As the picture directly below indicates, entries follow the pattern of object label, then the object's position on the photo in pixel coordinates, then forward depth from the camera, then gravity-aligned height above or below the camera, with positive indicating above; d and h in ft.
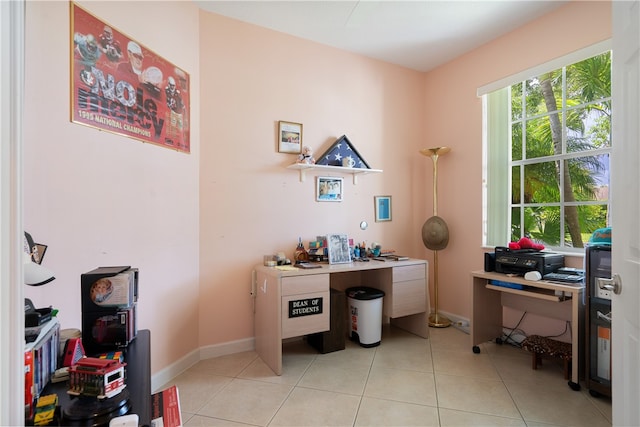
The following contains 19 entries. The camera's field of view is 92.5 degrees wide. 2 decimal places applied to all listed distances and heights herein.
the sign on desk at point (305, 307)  7.59 -2.42
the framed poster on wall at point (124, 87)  5.44 +2.59
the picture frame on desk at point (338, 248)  8.99 -1.12
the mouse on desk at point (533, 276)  7.51 -1.63
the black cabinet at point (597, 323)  6.24 -2.37
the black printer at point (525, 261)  7.73 -1.34
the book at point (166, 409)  3.28 -2.26
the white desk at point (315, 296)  7.48 -2.36
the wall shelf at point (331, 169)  9.17 +1.35
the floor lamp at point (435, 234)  10.47 -0.83
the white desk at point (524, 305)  6.72 -2.67
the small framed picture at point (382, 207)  11.05 +0.14
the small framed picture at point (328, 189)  9.91 +0.73
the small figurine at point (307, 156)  9.14 +1.66
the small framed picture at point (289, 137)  9.26 +2.27
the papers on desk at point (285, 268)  7.95 -1.50
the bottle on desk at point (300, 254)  9.18 -1.30
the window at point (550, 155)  7.91 +1.59
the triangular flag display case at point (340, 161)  9.60 +1.62
